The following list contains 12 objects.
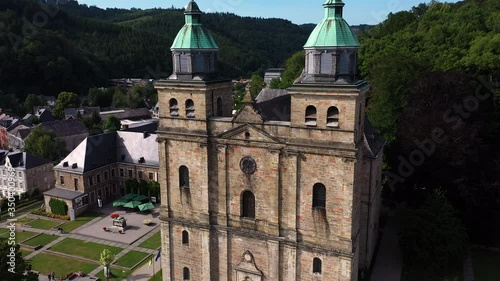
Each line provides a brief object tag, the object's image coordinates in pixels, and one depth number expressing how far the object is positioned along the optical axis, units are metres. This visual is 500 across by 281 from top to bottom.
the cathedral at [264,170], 26.78
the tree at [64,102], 112.49
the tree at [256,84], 112.62
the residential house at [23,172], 59.75
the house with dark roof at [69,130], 80.00
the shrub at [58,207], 53.41
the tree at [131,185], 58.64
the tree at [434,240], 36.06
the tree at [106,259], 36.50
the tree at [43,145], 67.75
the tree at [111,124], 91.29
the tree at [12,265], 26.70
